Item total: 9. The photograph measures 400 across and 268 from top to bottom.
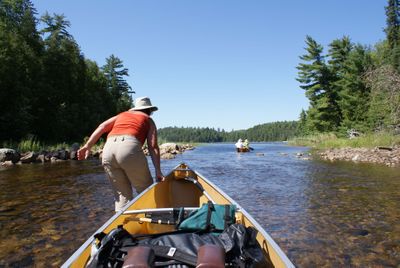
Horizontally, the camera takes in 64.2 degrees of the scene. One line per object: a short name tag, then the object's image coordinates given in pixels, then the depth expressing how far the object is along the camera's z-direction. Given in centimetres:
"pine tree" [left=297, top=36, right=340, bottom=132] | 4769
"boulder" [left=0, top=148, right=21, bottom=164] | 1877
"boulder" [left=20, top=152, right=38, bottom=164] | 1922
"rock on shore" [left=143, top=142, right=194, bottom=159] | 2911
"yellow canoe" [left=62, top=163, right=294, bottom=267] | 274
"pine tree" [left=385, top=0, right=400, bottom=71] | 5081
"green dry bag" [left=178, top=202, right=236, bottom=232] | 319
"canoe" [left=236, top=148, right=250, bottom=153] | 3552
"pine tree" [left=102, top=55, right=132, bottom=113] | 6881
